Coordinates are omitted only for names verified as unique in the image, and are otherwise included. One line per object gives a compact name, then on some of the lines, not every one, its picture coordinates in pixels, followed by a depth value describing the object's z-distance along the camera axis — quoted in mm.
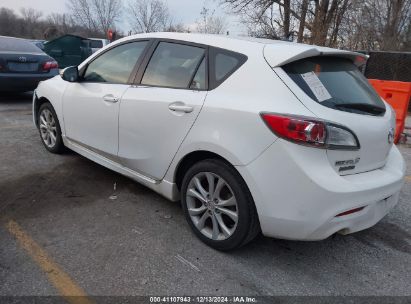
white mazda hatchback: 2443
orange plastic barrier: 6719
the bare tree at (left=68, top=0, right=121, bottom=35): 45781
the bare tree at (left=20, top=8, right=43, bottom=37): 66681
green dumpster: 16219
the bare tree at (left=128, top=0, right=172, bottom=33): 33312
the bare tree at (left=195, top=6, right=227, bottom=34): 23400
